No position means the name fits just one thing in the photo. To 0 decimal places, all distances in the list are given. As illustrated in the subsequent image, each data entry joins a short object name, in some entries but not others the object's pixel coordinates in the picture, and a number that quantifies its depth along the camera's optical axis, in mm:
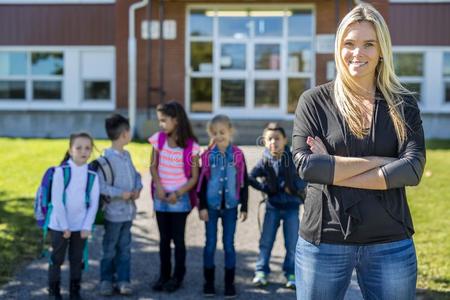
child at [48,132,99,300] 5148
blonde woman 2854
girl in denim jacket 5480
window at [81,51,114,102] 19297
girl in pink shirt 5613
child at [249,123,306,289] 5605
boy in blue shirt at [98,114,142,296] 5488
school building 17094
